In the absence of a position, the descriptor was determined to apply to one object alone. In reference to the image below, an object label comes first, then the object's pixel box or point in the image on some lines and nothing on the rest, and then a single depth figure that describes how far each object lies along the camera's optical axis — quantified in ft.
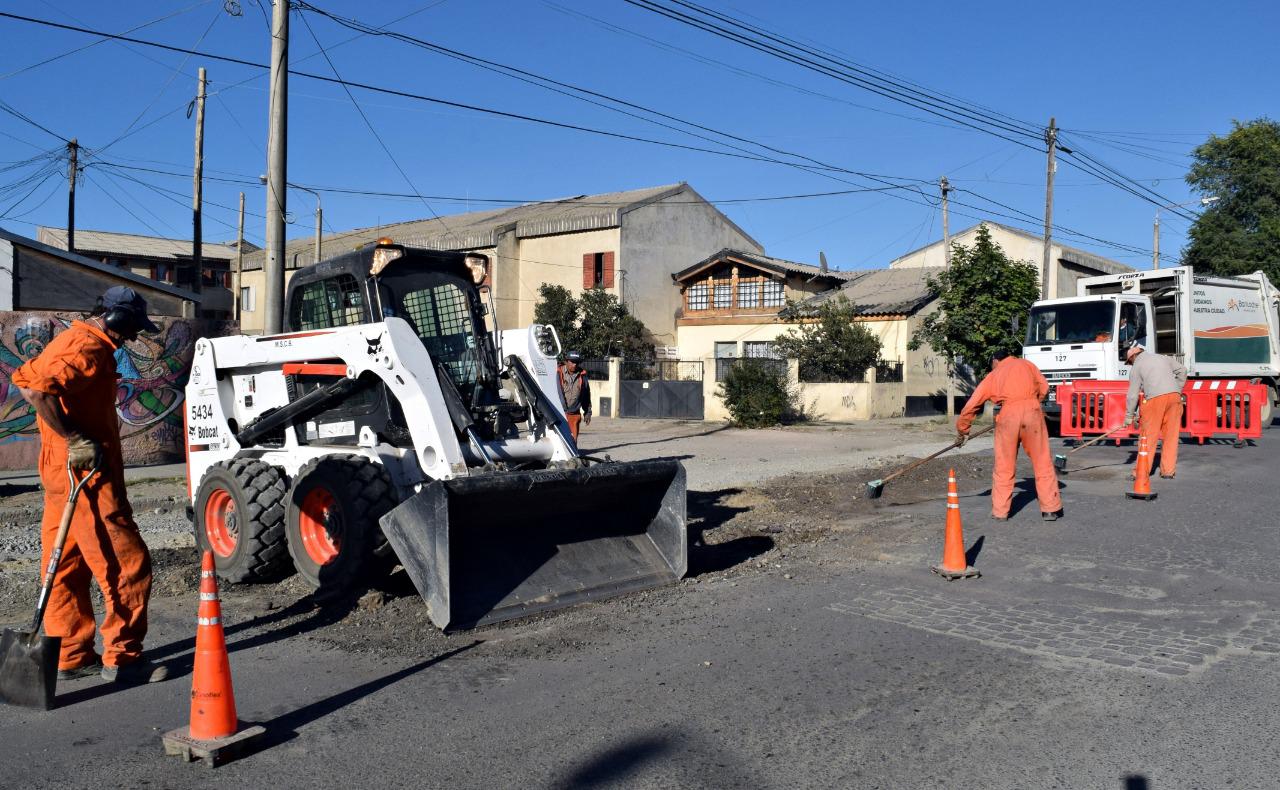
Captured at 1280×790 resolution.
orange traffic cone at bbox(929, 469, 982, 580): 24.66
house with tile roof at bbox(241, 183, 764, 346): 123.54
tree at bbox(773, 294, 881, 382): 100.48
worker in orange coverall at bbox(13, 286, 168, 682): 16.98
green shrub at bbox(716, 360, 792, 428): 87.04
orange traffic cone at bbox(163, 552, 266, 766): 13.82
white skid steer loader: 21.35
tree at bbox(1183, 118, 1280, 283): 142.61
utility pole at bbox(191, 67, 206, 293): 84.02
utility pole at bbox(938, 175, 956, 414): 98.68
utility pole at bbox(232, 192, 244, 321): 81.10
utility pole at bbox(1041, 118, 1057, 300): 101.04
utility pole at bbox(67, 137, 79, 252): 114.52
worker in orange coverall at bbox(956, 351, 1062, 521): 32.65
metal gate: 100.07
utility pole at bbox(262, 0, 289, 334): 42.01
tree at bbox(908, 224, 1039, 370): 87.81
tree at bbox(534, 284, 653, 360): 117.91
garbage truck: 66.85
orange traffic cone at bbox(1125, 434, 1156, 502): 37.24
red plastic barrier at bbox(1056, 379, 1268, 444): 58.03
